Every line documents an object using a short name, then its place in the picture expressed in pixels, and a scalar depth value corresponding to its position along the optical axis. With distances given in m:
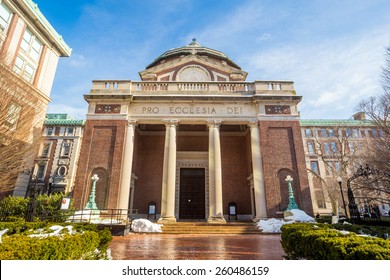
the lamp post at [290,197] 14.75
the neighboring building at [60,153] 41.81
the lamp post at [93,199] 14.58
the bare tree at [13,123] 10.82
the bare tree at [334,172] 22.06
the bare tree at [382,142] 14.35
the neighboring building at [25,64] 11.36
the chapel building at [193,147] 15.88
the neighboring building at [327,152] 39.25
